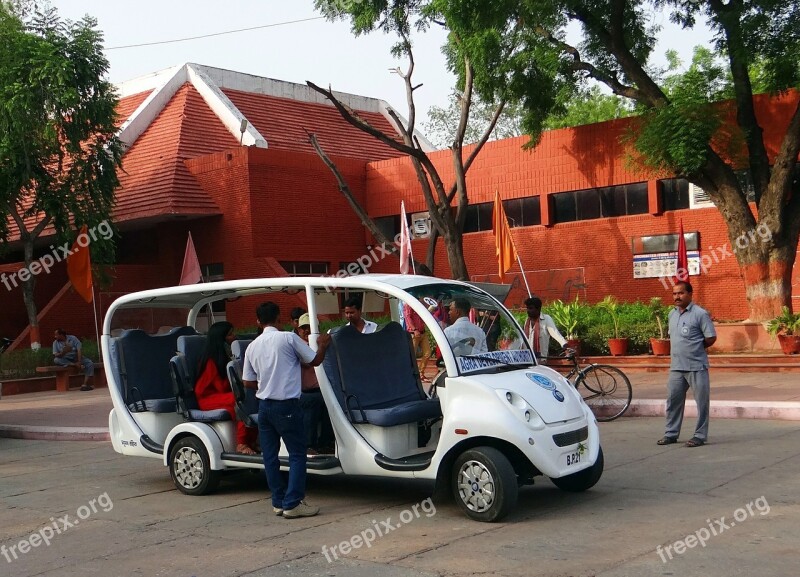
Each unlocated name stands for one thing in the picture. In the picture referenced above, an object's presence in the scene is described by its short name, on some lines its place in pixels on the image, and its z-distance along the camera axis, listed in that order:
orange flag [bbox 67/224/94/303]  24.31
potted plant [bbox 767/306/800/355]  18.16
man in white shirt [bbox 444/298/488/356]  7.86
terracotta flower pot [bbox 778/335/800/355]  18.12
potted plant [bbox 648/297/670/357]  19.66
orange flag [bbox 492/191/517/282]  23.62
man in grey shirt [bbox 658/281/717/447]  10.27
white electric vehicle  7.33
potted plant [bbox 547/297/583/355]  20.89
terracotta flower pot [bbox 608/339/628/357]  20.17
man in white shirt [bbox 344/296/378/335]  9.30
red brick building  25.20
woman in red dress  9.21
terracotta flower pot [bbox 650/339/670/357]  19.64
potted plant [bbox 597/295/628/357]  20.17
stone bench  23.67
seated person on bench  23.59
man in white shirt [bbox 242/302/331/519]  7.75
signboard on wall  24.69
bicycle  12.84
